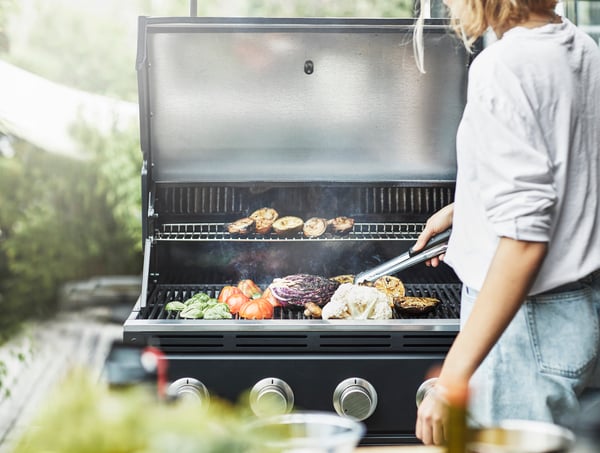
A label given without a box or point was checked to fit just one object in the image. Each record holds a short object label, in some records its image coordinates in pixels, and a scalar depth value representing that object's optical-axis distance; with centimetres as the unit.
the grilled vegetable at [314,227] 251
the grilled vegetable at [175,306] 229
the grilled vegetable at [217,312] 222
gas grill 250
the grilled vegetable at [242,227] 250
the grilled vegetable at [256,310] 224
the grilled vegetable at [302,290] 236
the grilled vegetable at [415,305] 228
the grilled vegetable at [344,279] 251
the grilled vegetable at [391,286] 242
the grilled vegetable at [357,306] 220
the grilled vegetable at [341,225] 255
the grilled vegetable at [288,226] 252
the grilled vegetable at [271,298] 239
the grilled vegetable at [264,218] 252
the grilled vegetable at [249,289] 243
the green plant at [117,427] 77
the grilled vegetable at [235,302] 232
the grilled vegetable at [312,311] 229
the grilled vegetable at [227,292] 238
